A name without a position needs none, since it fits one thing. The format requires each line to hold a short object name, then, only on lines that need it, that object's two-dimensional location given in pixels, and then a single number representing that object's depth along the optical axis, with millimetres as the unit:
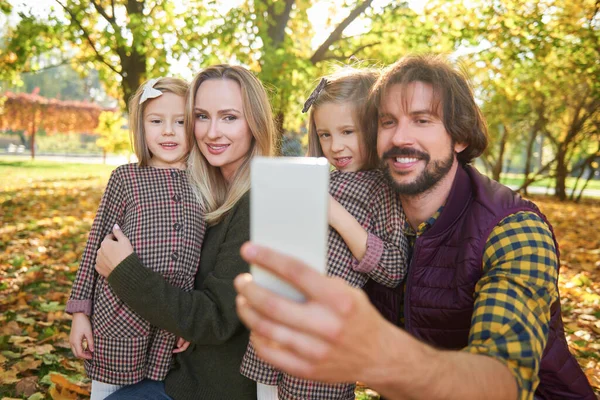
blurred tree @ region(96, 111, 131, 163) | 19453
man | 940
